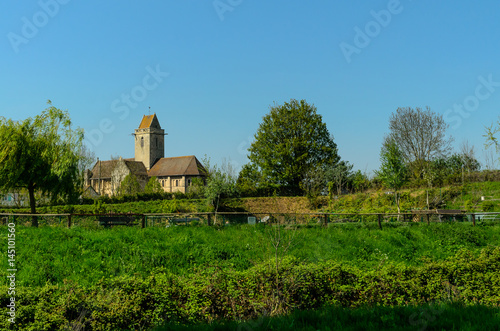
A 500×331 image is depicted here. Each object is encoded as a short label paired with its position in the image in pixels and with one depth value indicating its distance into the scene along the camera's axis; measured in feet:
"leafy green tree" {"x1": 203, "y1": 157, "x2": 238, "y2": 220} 138.62
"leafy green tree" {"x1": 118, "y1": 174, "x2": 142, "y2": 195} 209.56
